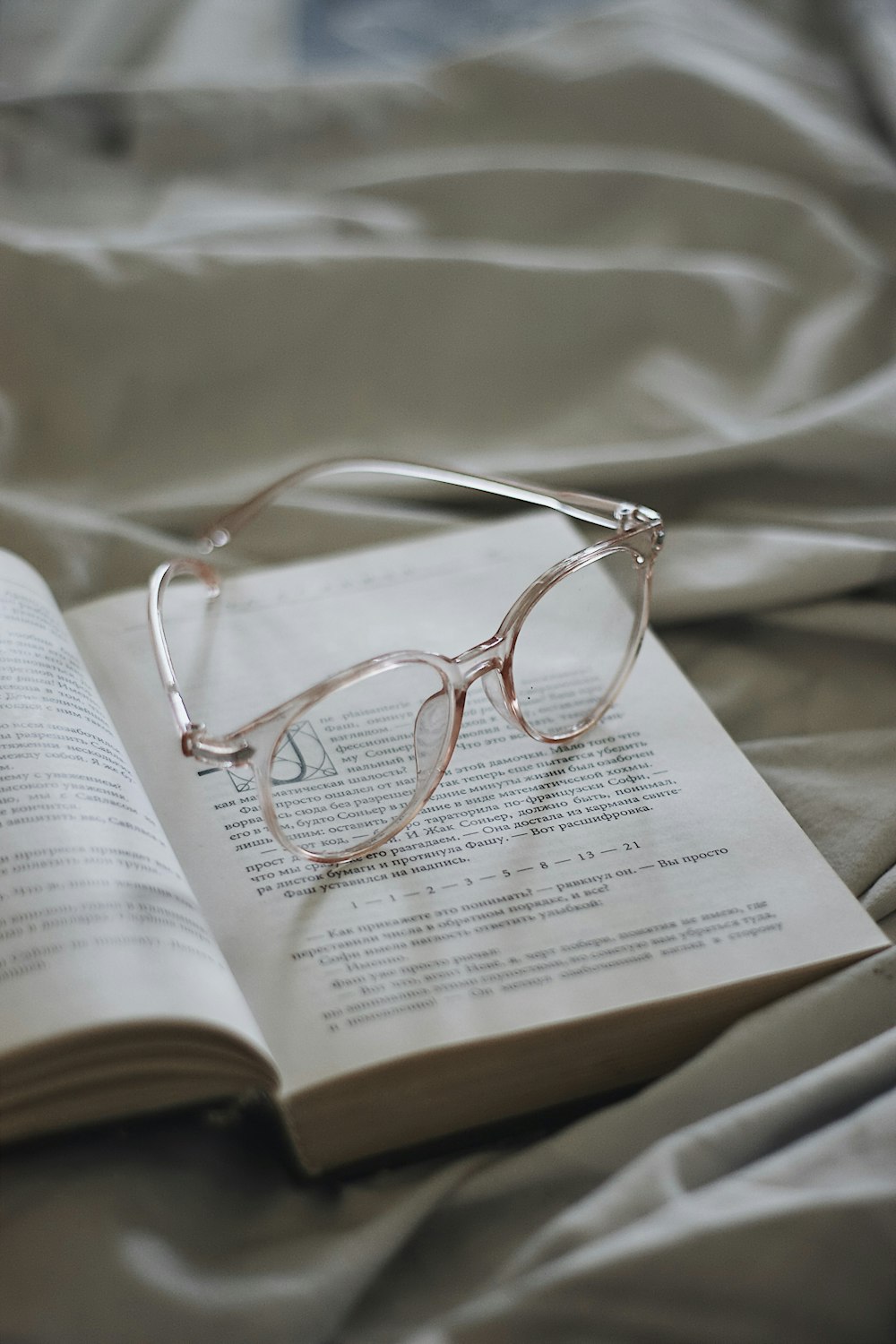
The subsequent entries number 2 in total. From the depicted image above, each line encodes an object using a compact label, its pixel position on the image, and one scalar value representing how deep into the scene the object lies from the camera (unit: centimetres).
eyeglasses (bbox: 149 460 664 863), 49
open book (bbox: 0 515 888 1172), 40
